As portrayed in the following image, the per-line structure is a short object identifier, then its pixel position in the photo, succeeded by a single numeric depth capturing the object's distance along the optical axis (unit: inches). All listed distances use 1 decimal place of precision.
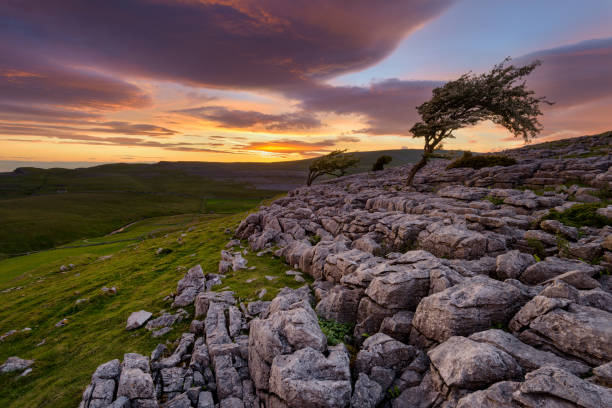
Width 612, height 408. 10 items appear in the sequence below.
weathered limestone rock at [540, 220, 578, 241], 649.6
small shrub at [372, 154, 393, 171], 3698.3
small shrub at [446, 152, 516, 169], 1818.4
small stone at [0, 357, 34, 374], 604.5
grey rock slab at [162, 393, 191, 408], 392.5
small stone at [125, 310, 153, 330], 682.1
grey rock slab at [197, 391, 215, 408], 398.1
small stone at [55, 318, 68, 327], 815.1
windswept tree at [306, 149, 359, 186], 2832.2
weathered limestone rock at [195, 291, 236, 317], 672.4
